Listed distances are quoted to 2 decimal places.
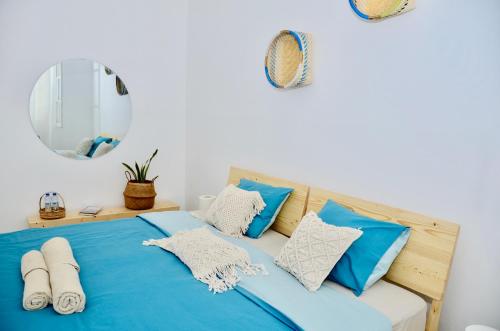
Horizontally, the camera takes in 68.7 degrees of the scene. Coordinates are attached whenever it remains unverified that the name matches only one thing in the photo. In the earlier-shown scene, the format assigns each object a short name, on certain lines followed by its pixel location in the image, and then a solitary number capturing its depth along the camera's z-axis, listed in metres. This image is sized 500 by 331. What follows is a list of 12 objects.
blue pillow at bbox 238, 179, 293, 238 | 2.23
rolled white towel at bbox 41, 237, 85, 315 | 1.29
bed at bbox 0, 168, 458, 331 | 1.28
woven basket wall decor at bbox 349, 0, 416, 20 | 1.71
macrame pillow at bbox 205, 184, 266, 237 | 2.23
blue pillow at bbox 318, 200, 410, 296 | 1.60
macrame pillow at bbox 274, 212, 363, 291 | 1.59
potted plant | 3.13
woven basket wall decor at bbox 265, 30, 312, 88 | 2.19
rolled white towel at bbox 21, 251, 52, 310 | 1.30
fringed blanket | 1.59
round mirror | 2.95
